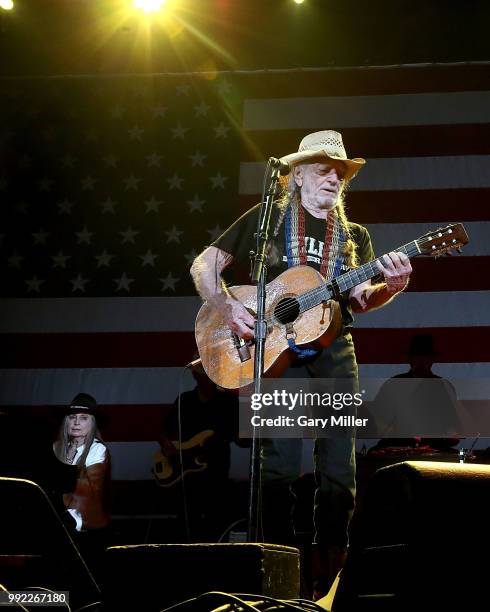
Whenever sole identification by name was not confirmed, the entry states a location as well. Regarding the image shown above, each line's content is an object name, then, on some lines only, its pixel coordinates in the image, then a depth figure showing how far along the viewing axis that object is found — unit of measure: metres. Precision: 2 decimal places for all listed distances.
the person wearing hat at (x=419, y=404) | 5.03
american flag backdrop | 5.54
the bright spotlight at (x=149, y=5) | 5.45
